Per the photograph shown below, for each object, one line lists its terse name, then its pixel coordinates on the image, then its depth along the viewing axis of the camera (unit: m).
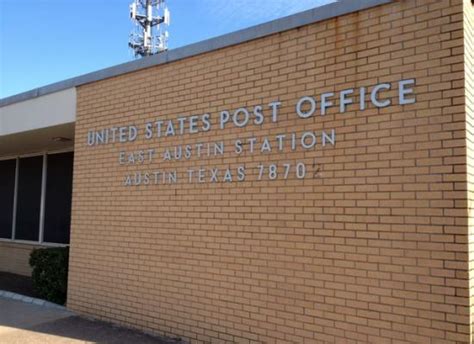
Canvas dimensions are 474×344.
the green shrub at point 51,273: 8.48
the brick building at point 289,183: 4.52
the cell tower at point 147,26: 29.72
